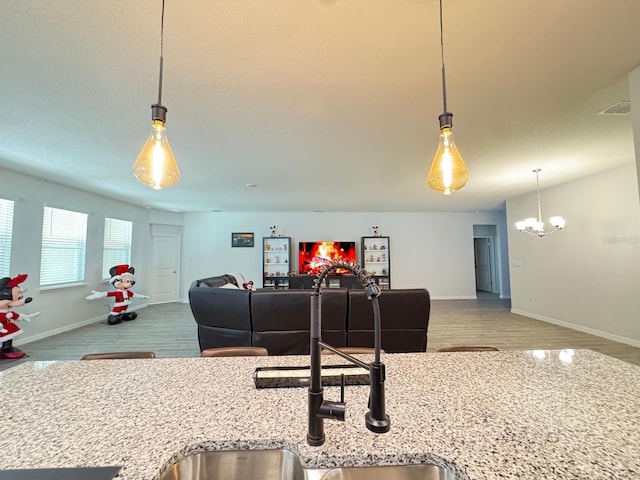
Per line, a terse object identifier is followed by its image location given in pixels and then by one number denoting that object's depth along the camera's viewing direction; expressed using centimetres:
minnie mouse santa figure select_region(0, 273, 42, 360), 343
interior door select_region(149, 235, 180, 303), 703
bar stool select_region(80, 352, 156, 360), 144
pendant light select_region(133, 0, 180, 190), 134
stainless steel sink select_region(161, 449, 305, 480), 70
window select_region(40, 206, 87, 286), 436
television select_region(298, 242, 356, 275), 758
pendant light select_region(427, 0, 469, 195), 140
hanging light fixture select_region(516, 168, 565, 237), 427
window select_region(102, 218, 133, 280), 559
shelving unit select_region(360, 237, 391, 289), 760
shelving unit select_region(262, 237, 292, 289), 745
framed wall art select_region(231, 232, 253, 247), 771
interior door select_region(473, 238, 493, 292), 899
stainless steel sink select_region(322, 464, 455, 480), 66
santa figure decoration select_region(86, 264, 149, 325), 511
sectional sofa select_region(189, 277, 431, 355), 305
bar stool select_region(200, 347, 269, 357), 155
